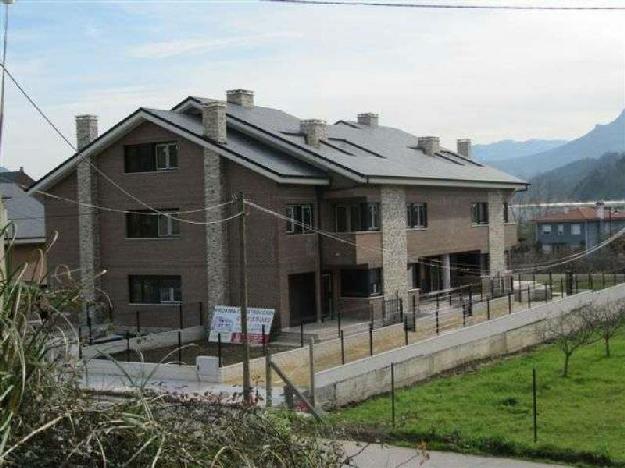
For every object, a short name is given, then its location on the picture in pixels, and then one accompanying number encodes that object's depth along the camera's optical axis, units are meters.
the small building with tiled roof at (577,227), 78.00
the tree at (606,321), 23.66
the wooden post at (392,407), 16.22
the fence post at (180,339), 24.67
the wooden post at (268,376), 16.19
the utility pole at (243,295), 16.80
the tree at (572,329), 21.12
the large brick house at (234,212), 28.48
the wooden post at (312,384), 17.47
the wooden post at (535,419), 14.14
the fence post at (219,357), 20.95
